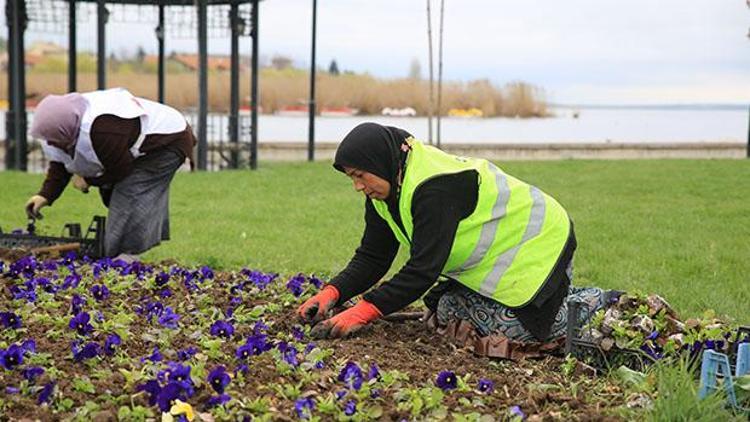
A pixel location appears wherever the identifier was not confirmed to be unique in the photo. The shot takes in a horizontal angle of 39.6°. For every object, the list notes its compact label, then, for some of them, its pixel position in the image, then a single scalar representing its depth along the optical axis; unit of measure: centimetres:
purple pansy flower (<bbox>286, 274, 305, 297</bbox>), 529
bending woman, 653
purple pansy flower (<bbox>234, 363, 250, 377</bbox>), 356
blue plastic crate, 329
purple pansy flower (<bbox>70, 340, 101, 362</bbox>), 376
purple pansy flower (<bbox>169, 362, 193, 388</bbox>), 331
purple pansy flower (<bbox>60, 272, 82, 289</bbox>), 531
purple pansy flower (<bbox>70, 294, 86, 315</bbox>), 463
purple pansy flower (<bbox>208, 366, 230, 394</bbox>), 331
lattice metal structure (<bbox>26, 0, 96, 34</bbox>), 1466
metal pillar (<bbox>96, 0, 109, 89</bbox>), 1341
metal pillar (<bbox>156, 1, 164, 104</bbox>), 1562
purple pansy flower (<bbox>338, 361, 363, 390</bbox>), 341
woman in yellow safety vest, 420
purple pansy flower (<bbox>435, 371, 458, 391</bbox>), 351
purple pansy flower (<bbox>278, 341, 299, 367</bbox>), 368
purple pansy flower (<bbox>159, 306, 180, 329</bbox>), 444
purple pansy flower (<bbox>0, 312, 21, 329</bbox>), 427
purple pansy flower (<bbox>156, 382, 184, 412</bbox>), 315
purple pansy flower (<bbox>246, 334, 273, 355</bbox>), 388
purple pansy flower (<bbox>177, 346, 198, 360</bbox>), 379
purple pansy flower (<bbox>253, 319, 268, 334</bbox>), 437
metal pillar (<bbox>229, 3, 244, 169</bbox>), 1506
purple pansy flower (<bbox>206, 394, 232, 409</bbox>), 319
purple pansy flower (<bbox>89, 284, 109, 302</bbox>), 505
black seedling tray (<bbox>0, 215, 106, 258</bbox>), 684
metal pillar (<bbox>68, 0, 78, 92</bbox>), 1496
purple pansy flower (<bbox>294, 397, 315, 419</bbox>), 312
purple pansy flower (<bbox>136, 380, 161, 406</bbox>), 322
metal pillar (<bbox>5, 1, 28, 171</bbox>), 1450
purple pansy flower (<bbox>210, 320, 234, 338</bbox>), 423
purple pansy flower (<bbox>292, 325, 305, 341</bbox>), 432
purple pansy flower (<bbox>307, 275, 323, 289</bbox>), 552
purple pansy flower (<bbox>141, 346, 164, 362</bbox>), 369
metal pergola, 1461
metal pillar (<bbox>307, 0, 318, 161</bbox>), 1630
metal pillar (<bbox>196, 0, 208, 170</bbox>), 1459
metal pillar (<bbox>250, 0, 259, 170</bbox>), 1523
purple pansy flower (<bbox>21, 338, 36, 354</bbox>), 378
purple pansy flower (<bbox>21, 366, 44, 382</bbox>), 345
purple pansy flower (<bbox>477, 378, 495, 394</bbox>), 352
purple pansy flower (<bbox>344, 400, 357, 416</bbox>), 314
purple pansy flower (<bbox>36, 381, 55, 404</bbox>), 326
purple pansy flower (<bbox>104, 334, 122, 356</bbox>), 387
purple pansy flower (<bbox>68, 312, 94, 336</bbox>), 419
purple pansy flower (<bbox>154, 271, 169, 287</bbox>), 545
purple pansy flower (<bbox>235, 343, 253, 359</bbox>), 380
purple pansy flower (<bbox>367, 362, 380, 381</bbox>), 354
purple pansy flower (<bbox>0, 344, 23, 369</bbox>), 361
